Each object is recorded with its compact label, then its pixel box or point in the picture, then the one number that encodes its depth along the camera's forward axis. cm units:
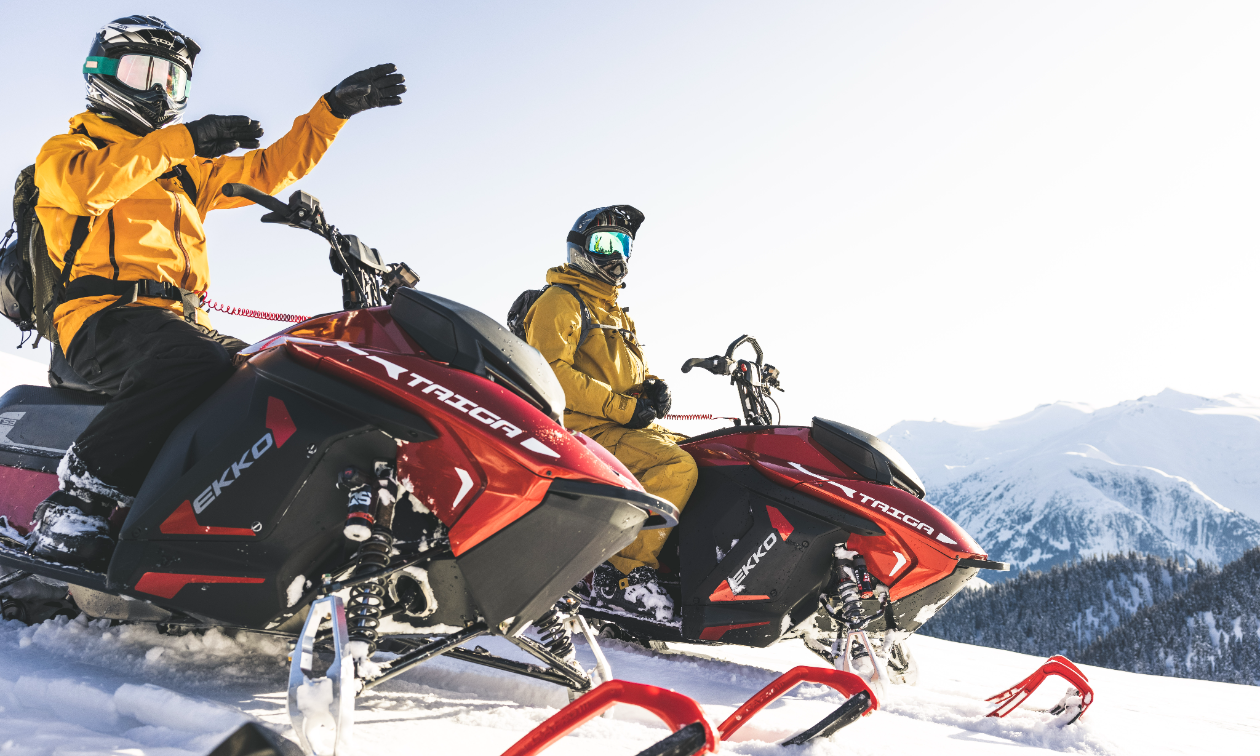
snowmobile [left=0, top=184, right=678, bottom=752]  209
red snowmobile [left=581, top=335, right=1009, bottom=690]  361
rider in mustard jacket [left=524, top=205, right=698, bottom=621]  384
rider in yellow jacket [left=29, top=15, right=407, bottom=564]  236
